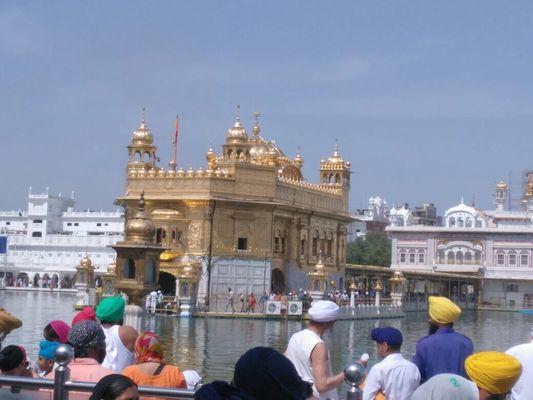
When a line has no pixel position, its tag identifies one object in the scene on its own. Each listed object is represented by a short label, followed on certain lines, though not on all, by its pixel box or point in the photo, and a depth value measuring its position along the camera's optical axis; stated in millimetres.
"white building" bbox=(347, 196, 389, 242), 105481
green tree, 80688
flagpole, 43188
